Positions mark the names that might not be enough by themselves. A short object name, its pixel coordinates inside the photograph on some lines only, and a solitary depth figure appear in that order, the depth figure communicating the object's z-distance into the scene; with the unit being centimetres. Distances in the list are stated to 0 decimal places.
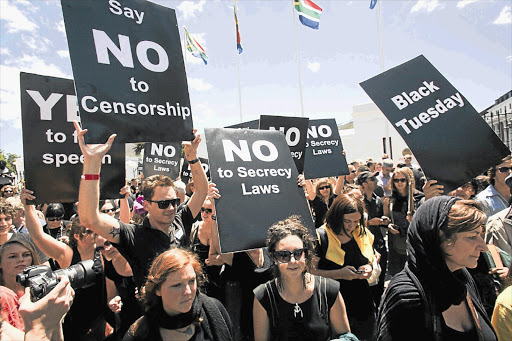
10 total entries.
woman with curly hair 222
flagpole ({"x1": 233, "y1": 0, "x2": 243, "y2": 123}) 2459
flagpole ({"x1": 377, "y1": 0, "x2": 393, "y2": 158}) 1980
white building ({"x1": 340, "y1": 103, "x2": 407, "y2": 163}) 3119
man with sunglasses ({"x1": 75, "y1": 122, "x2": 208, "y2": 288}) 238
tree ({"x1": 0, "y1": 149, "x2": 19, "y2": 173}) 4181
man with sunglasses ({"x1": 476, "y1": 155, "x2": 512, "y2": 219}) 410
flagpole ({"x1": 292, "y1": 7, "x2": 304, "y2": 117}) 2154
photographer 258
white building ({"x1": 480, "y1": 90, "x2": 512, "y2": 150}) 2933
